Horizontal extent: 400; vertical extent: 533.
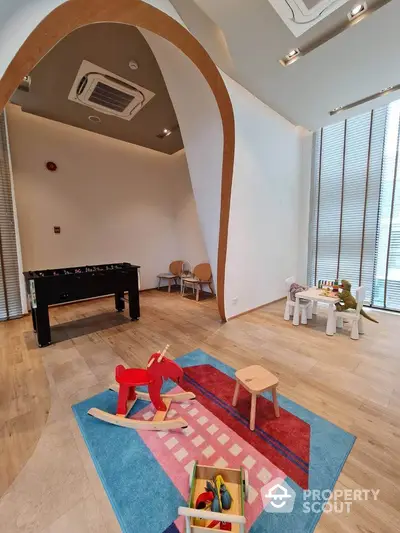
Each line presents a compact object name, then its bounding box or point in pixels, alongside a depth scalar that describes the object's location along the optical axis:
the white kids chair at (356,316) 3.24
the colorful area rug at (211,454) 1.22
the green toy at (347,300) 3.37
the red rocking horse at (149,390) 1.77
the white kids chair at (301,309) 3.80
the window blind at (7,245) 3.88
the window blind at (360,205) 4.17
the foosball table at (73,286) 3.01
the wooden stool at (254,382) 1.75
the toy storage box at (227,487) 0.97
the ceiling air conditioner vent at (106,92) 3.13
